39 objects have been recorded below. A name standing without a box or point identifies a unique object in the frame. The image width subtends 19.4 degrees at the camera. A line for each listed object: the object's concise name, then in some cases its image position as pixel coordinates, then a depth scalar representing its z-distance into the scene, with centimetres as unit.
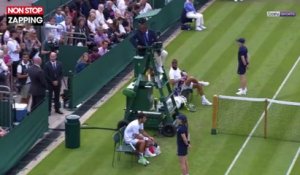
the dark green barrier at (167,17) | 3494
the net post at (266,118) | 2516
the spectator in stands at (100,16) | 3353
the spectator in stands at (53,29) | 3155
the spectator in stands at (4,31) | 2938
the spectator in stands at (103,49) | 3045
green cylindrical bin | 2442
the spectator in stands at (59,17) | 3225
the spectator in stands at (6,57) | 2812
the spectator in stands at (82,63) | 2842
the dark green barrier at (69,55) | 3059
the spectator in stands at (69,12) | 3284
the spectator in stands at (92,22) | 3288
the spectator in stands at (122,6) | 3572
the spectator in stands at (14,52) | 2868
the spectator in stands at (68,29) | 3205
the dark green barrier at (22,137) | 2261
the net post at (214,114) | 2531
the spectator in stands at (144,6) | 3575
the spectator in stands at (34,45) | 2945
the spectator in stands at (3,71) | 2723
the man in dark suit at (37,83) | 2589
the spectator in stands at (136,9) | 3574
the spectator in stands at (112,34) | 3256
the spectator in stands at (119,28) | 3295
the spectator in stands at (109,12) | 3484
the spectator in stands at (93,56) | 2974
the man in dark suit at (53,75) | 2695
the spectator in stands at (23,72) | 2802
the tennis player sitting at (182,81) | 2773
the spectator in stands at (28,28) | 3005
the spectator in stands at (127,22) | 3394
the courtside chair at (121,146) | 2338
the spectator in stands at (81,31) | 3209
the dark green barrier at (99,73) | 2792
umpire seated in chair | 2891
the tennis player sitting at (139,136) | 2344
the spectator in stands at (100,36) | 3192
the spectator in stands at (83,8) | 3453
